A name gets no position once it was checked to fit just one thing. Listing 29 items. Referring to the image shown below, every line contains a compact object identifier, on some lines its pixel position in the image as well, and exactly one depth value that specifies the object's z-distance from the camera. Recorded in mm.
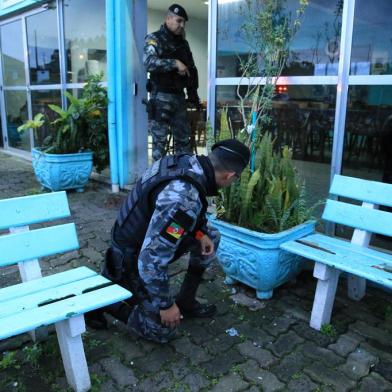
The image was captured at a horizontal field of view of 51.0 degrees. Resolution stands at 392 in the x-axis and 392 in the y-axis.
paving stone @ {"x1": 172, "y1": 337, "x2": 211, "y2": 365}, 2199
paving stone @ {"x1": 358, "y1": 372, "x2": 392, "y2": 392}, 1986
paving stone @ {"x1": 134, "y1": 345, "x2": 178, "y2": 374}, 2121
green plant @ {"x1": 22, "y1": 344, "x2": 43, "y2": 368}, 2148
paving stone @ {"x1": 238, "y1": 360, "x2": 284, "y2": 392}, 2004
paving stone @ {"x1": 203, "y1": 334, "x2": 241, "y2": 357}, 2268
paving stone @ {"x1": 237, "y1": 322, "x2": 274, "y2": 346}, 2357
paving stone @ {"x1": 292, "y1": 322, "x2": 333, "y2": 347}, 2354
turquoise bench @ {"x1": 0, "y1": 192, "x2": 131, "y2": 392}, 1766
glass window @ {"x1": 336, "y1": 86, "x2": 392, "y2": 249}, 3199
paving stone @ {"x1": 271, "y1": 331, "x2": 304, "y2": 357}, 2268
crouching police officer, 1879
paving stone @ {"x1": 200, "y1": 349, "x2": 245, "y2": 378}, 2105
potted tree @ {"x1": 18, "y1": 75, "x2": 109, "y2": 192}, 5199
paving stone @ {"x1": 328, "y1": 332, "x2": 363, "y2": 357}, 2268
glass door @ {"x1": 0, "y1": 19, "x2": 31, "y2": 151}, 7699
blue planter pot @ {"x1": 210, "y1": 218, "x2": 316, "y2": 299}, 2598
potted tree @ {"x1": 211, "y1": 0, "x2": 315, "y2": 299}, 2646
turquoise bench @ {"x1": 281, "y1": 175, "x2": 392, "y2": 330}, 2324
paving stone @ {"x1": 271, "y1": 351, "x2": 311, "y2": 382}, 2078
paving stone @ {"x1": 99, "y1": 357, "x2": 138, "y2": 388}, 2021
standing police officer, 4180
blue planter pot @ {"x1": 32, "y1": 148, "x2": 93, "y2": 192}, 5133
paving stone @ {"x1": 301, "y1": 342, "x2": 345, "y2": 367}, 2170
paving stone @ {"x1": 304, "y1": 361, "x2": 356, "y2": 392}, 2006
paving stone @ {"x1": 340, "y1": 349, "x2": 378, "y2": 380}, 2092
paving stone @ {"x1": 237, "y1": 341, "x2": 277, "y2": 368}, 2180
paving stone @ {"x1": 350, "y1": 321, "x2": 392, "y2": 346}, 2383
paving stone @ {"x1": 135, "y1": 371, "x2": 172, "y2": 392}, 1983
